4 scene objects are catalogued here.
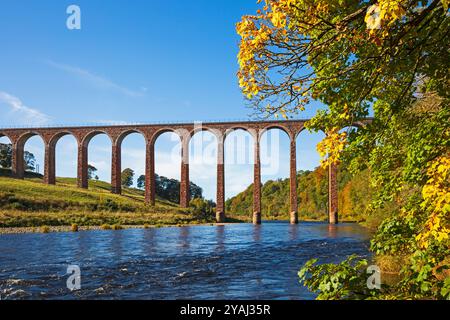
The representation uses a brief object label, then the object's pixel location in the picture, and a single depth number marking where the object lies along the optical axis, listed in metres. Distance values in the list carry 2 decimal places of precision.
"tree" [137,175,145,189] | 156.62
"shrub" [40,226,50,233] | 38.58
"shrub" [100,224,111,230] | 45.68
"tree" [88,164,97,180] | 157.69
